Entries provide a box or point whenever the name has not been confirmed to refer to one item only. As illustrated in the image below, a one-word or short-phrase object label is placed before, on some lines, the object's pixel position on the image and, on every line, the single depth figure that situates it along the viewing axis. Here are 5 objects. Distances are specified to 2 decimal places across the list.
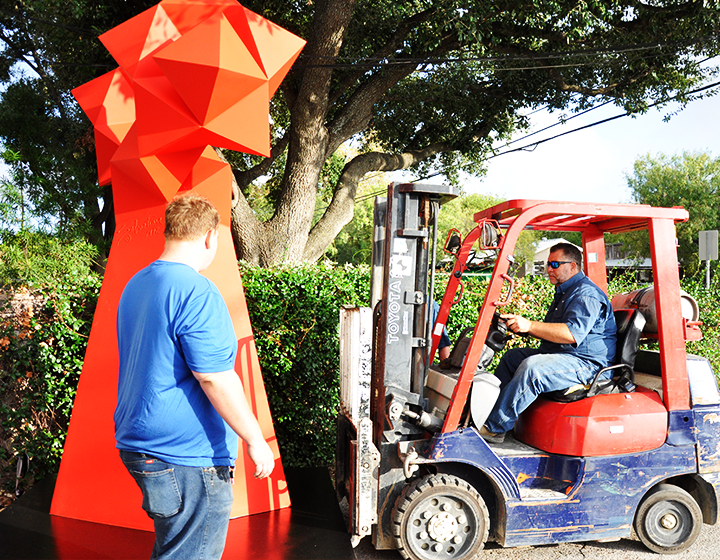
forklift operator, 3.83
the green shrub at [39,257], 5.75
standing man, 2.01
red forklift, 3.65
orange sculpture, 3.99
